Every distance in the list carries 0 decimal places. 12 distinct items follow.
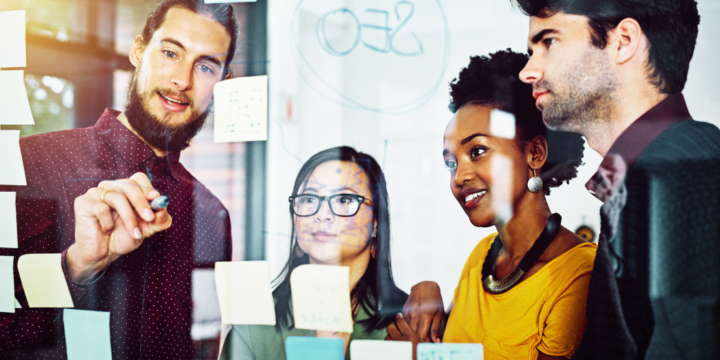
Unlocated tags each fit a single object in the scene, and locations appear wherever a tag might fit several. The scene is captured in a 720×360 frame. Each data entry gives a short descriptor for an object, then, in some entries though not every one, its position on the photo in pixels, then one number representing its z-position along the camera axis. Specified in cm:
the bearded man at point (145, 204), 150
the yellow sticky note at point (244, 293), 145
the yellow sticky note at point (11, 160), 163
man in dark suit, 114
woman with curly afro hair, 121
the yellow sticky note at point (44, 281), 158
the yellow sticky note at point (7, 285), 162
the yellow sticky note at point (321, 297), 139
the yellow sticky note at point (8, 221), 163
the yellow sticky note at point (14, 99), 164
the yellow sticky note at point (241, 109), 146
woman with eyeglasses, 138
